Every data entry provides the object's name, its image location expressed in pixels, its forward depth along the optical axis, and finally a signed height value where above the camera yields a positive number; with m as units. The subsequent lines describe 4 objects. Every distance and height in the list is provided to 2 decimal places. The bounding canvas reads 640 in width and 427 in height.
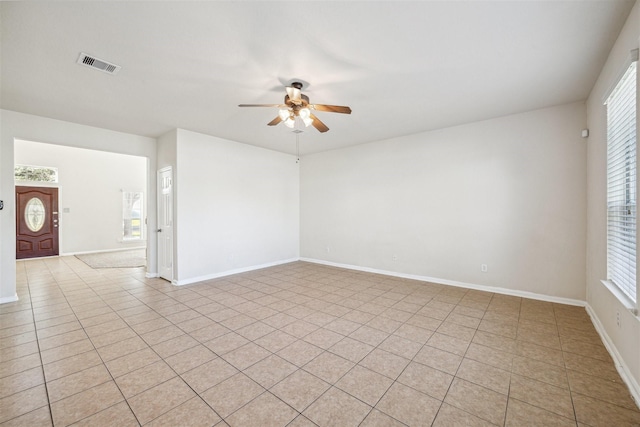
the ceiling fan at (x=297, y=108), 2.82 +1.15
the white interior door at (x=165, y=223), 4.95 -0.26
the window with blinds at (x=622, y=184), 2.11 +0.23
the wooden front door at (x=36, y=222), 7.14 -0.33
